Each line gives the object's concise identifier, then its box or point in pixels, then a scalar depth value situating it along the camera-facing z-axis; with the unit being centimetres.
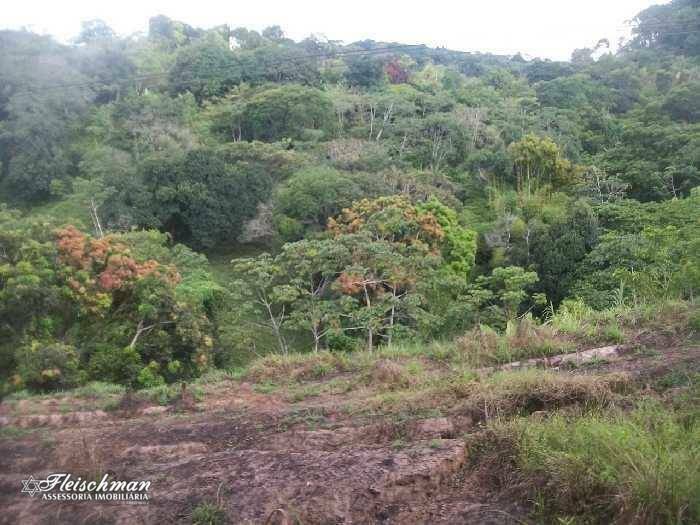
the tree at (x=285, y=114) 2844
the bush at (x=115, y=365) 1043
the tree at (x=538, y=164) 2266
